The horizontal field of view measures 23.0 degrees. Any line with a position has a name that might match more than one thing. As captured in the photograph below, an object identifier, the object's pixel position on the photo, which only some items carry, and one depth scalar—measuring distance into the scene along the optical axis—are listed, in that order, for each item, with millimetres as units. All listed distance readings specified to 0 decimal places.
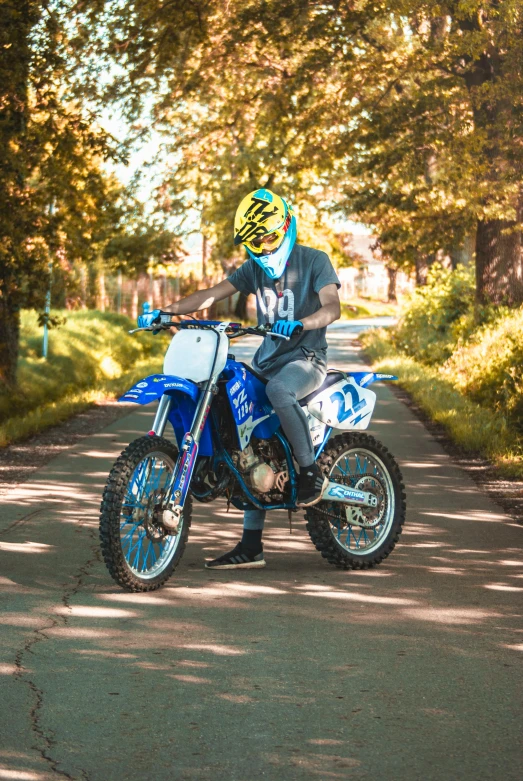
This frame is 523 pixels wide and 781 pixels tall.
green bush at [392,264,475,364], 26331
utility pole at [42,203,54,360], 22195
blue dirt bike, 6684
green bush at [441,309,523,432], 14703
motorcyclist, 7066
